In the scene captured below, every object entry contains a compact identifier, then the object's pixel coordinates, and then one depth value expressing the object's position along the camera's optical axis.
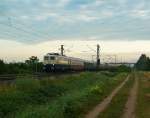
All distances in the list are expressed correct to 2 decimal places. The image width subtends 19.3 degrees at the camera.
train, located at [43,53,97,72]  66.12
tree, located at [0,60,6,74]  58.34
